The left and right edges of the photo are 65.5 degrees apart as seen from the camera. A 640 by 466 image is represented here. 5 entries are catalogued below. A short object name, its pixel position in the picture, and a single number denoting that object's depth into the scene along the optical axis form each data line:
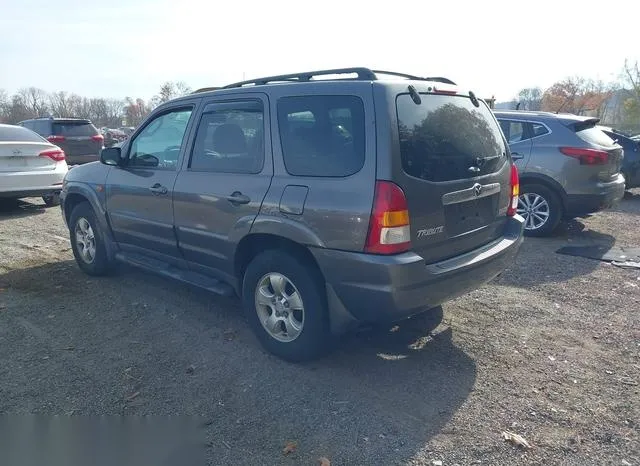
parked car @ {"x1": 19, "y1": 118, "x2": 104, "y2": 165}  13.86
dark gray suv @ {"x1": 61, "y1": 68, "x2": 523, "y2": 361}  3.09
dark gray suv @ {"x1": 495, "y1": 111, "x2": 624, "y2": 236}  6.89
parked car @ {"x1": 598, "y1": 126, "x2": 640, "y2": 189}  10.45
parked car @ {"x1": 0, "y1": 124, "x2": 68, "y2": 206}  8.56
